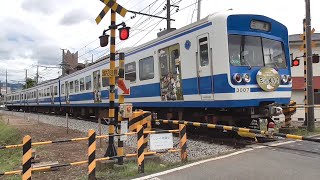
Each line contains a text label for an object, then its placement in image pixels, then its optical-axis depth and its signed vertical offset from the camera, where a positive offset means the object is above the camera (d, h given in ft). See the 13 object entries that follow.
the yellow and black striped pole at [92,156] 22.44 -3.36
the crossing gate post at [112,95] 26.63 +0.41
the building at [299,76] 94.12 +5.79
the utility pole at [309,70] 42.01 +3.29
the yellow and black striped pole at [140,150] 24.21 -3.29
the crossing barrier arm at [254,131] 20.09 -2.06
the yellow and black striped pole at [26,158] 20.38 -3.11
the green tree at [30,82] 289.12 +15.55
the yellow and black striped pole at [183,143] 26.66 -3.12
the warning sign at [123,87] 28.02 +1.03
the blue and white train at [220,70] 32.96 +2.88
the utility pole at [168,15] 71.53 +16.69
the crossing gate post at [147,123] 31.09 -1.91
